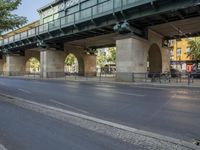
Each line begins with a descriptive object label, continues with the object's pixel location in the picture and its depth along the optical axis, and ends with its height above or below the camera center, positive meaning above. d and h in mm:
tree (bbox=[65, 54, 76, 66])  52468 +3552
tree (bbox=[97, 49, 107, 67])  53195 +3847
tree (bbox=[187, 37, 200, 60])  33561 +5038
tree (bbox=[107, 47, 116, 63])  46371 +4593
